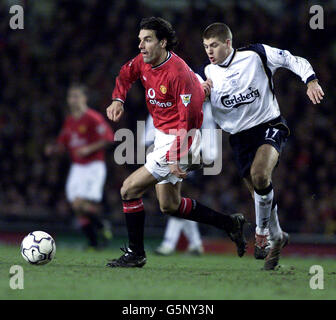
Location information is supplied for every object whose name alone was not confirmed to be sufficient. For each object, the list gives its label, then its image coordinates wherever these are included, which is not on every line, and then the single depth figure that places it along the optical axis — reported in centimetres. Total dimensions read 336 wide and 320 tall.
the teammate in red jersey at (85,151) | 2067
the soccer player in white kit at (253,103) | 1285
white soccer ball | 1267
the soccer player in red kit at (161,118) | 1252
